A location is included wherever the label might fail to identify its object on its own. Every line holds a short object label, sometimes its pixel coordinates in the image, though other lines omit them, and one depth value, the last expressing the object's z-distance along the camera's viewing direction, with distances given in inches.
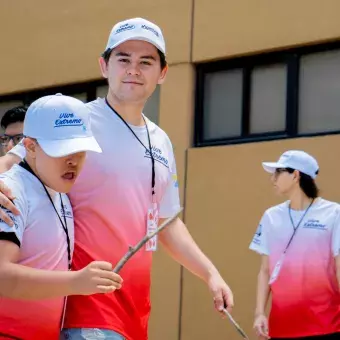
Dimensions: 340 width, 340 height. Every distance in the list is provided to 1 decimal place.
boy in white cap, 270.4
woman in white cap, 506.9
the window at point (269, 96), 687.1
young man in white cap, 311.7
